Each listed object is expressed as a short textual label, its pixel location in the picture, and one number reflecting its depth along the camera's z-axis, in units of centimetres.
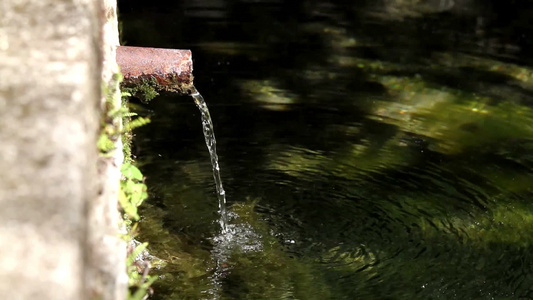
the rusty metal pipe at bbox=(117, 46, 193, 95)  569
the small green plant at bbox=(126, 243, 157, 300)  337
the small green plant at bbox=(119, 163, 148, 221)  436
